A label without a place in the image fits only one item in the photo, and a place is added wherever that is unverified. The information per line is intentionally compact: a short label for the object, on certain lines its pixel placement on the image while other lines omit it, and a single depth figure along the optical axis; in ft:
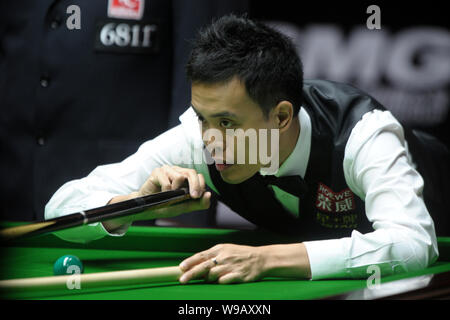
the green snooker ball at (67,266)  13.17
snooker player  13.47
